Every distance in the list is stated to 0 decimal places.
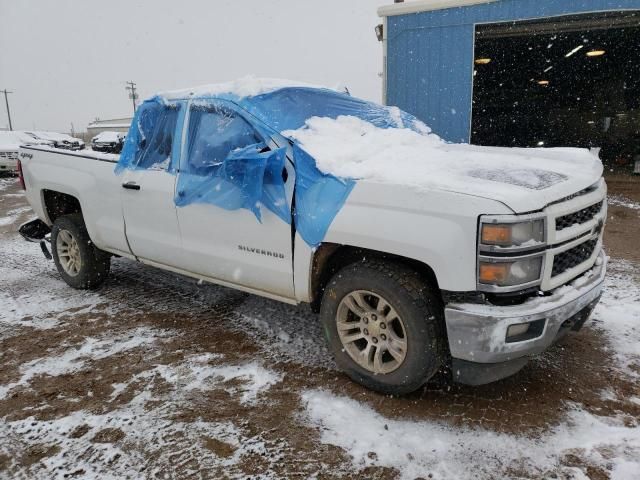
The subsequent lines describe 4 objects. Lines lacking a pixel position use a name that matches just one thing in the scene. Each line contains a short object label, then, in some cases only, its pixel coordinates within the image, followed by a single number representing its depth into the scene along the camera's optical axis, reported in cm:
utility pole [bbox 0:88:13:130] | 5426
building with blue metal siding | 948
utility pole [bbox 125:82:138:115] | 4718
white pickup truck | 236
